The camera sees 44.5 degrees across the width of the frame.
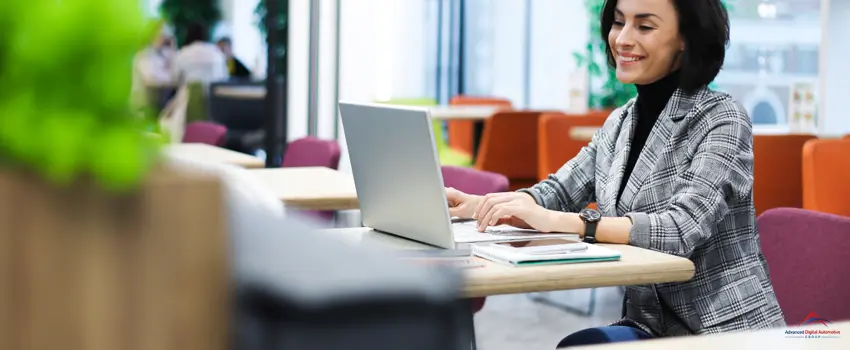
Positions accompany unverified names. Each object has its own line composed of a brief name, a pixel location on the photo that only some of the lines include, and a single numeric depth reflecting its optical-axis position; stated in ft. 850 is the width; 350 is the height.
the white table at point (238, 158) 11.88
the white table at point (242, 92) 28.02
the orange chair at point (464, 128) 24.33
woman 6.32
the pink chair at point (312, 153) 12.19
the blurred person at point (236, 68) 33.65
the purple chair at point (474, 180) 8.16
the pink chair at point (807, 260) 6.16
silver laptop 5.51
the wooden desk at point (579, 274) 5.33
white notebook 5.67
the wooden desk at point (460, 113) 20.76
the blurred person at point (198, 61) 31.81
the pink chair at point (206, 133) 16.05
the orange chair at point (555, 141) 16.57
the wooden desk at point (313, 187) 8.71
